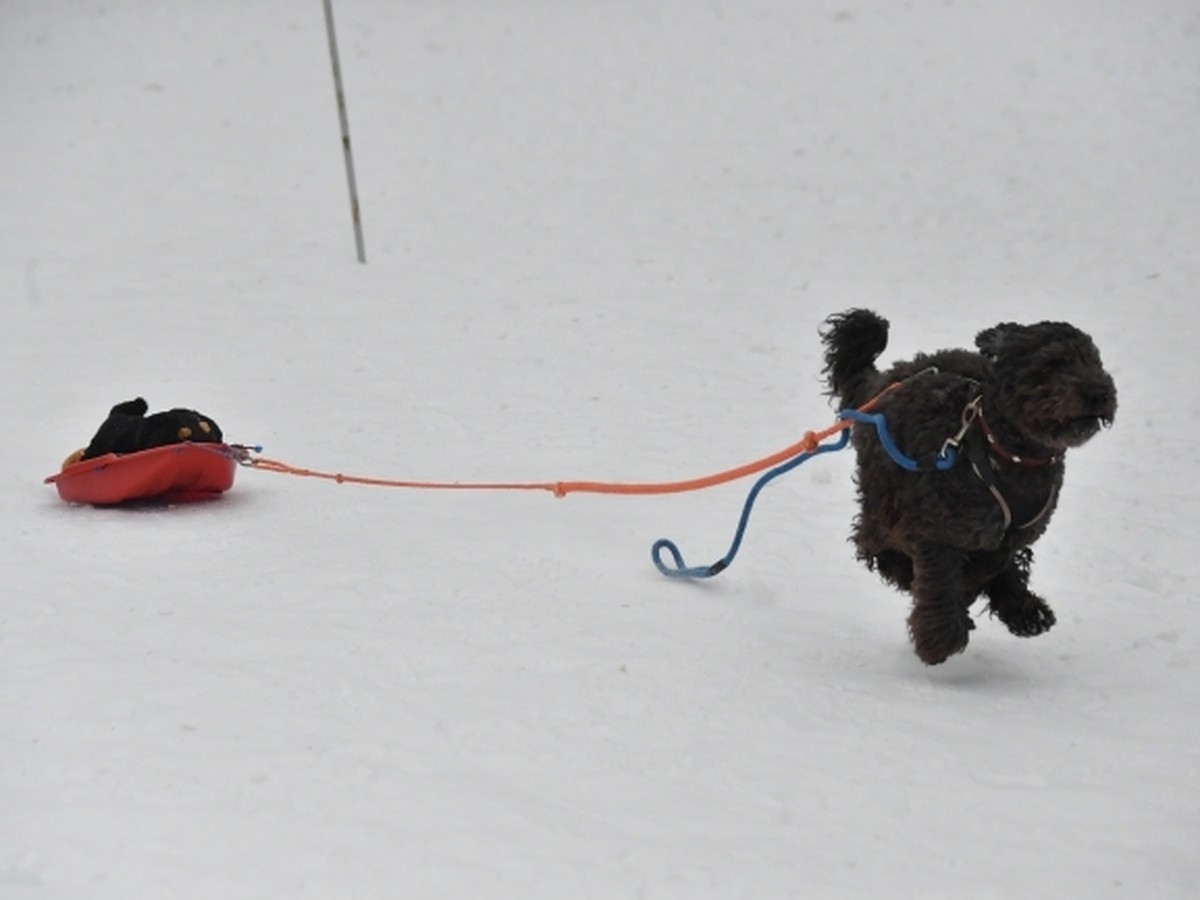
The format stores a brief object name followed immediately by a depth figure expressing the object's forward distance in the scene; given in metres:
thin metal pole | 11.90
